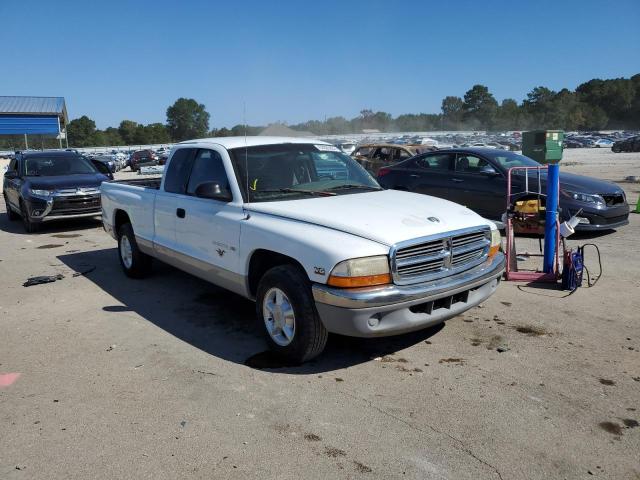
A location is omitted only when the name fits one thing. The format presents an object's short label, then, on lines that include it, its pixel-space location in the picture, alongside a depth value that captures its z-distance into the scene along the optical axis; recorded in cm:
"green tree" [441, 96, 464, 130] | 13762
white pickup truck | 368
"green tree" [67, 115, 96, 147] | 9912
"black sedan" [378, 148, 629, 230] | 870
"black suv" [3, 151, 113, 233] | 1051
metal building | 4784
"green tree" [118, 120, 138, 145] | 10731
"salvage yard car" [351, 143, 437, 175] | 1697
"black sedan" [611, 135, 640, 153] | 4734
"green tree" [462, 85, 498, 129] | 13388
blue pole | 610
